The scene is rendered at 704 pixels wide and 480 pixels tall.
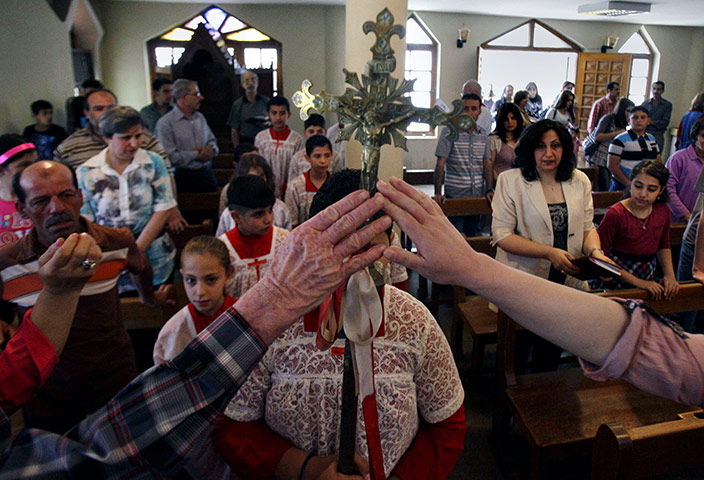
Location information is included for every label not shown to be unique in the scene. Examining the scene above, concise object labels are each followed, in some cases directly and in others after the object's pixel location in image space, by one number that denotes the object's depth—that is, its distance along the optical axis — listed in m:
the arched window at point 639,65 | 12.70
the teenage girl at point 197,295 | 1.92
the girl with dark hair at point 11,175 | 2.40
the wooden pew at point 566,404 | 2.07
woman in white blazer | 2.62
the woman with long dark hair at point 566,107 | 7.49
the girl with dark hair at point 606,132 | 6.30
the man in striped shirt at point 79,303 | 1.79
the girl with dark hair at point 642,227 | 2.90
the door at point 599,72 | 11.84
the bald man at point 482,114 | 5.16
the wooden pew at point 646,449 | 1.39
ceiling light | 9.78
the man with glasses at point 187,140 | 4.68
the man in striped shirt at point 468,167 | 4.46
